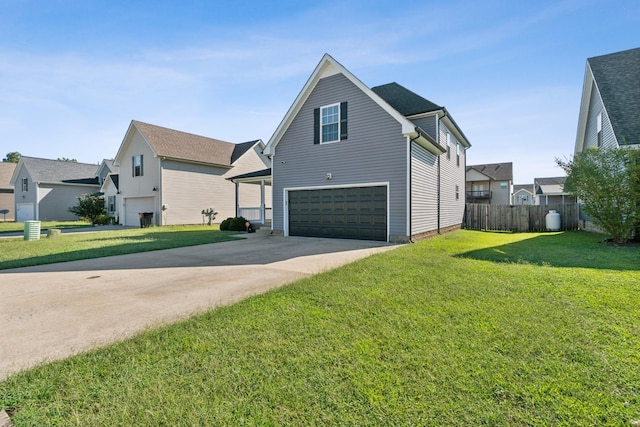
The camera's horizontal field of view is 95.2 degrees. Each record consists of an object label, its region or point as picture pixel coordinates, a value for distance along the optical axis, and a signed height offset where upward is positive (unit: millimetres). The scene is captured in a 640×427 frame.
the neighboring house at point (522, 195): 48422 +1730
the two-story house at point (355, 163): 10789 +1824
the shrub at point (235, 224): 16031 -833
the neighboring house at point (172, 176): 20391 +2489
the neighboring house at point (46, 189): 28000 +2315
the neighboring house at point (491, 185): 37481 +2835
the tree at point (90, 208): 21688 +220
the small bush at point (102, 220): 22422 -711
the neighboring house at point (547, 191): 37897 +1943
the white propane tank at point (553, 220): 16281 -867
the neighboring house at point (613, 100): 10945 +4695
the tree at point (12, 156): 70119 +13600
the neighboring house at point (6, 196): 33031 +1868
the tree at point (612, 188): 9312 +549
